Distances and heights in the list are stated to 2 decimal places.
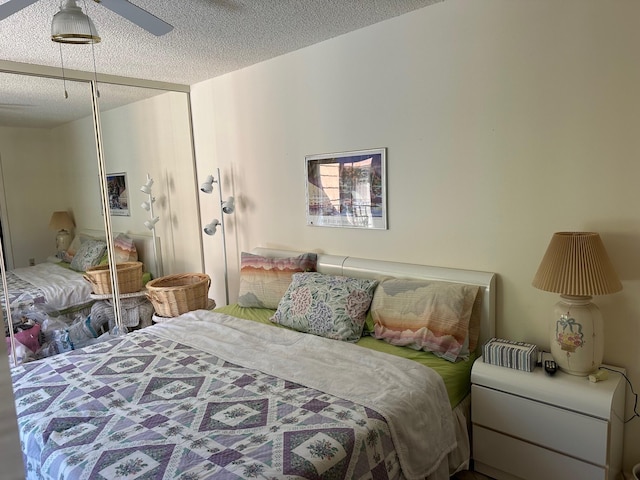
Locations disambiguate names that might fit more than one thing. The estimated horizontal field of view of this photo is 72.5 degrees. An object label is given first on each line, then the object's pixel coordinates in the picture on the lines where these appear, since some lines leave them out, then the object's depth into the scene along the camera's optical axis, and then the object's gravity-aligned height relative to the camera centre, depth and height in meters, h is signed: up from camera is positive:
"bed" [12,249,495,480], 1.44 -0.85
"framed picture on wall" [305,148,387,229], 2.73 -0.02
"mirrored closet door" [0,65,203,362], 2.94 +0.16
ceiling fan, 1.62 +0.72
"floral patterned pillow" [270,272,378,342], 2.45 -0.69
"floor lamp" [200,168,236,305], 3.50 -0.17
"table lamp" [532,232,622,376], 1.80 -0.46
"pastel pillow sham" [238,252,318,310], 2.96 -0.61
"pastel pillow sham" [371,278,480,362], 2.20 -0.69
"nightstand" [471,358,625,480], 1.77 -1.05
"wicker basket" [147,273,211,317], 3.21 -0.78
